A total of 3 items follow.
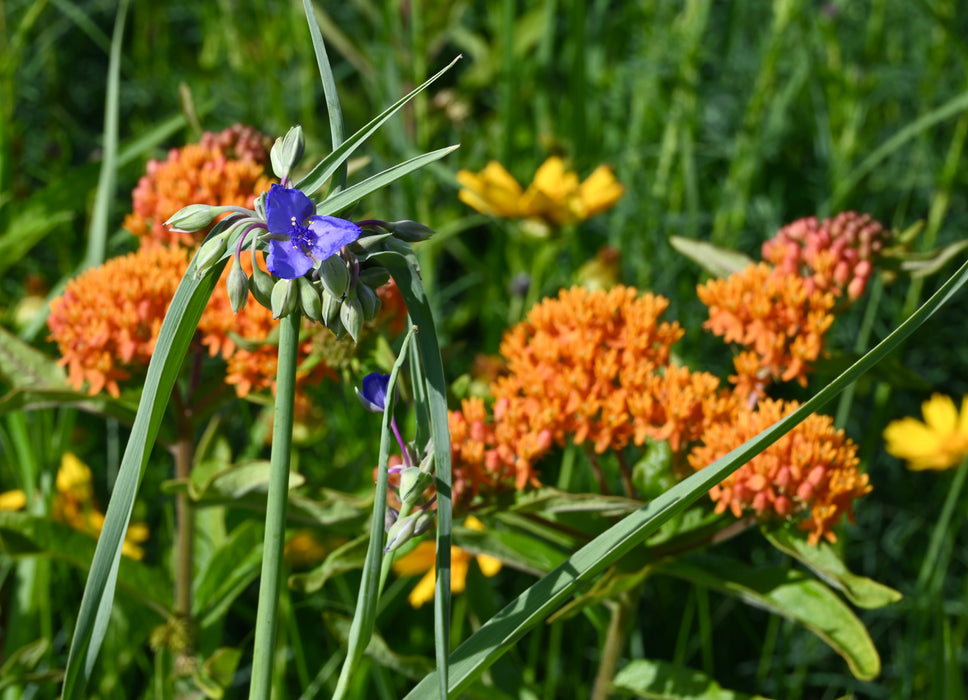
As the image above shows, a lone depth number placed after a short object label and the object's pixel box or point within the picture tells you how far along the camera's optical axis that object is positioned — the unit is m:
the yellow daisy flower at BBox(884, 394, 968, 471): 1.58
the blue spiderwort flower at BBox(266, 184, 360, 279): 0.81
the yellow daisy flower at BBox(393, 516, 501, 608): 1.10
